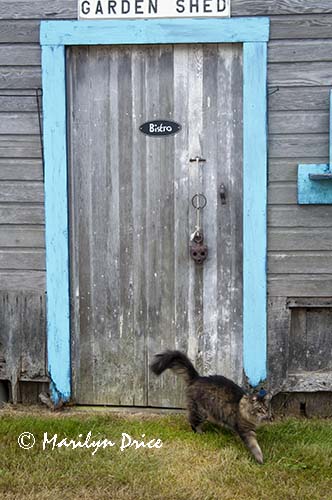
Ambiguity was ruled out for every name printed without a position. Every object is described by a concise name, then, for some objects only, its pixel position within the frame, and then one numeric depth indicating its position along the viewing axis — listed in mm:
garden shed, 5430
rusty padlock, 5574
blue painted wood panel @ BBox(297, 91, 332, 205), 5406
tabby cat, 4805
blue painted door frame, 5398
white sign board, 5410
